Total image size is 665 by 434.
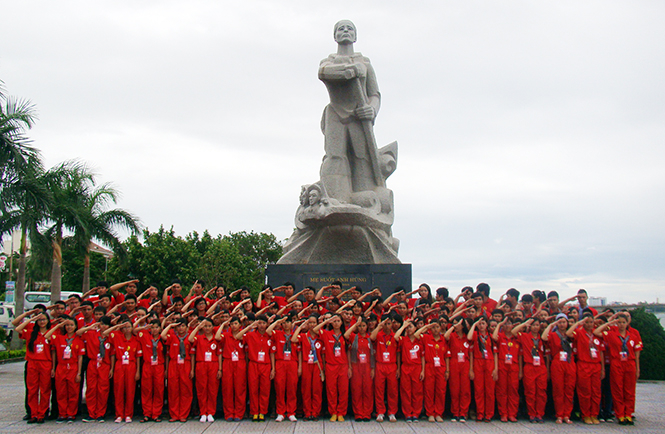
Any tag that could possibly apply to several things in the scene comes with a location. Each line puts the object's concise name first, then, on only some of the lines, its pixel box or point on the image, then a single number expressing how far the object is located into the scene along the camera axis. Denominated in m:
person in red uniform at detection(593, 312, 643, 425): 7.25
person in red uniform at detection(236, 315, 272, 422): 7.18
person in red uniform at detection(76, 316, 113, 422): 7.17
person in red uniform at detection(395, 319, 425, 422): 7.20
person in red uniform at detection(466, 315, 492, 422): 7.22
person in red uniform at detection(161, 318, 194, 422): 7.14
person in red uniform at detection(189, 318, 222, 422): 7.18
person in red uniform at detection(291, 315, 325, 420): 7.21
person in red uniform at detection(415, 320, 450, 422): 7.21
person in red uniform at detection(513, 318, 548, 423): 7.23
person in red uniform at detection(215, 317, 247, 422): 7.18
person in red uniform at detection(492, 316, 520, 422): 7.23
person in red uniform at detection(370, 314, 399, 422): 7.20
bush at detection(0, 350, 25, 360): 15.75
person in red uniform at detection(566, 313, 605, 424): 7.22
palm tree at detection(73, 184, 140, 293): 18.97
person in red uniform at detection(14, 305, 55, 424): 7.10
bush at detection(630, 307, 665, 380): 11.61
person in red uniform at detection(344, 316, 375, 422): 7.18
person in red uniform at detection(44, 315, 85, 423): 7.15
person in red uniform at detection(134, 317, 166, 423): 7.17
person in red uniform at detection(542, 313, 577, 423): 7.22
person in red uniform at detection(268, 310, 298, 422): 7.19
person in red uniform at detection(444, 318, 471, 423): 7.24
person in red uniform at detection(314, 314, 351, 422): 7.17
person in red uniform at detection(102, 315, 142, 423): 7.15
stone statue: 10.89
